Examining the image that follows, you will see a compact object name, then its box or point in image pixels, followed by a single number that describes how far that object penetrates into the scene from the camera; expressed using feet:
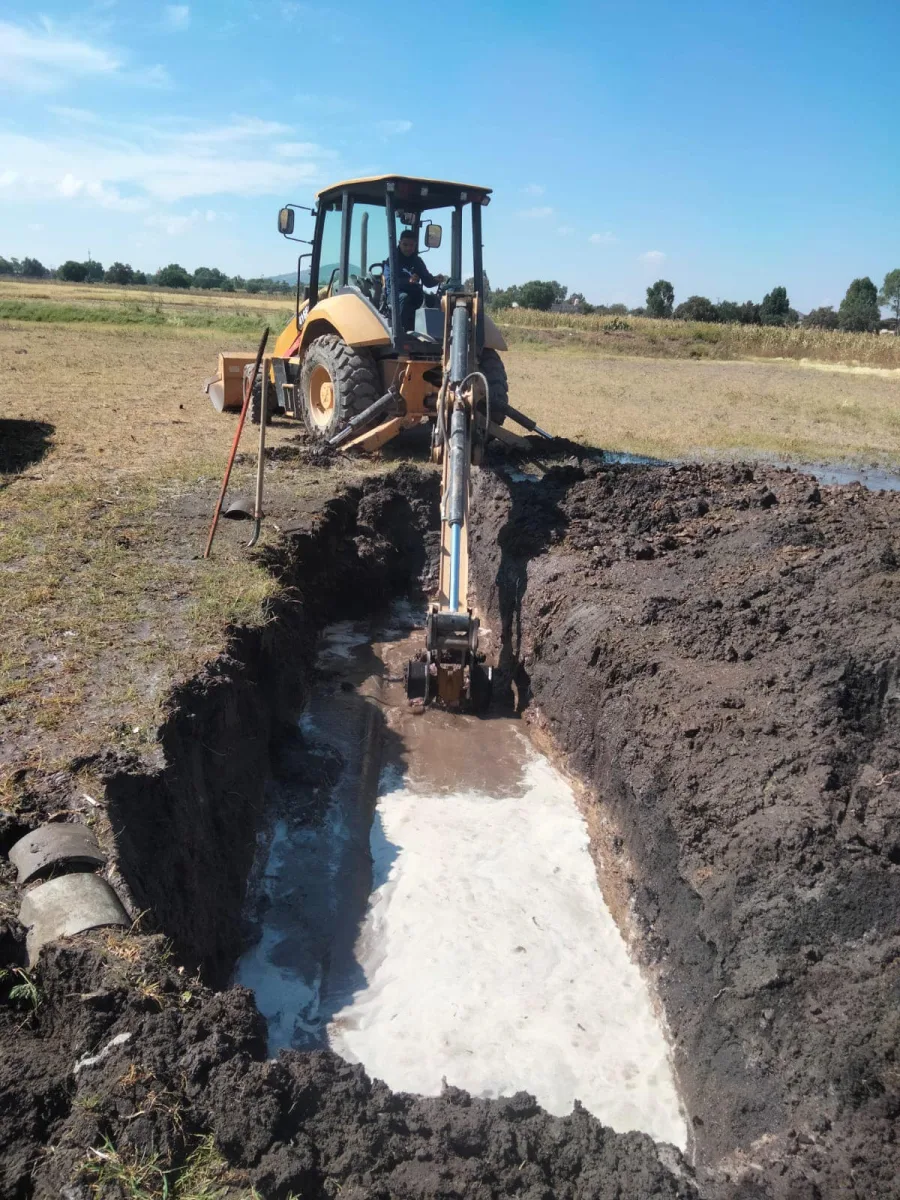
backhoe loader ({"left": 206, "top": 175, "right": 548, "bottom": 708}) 33.06
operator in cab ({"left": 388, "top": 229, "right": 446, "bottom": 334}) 33.58
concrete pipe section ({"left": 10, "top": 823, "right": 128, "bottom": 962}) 10.31
